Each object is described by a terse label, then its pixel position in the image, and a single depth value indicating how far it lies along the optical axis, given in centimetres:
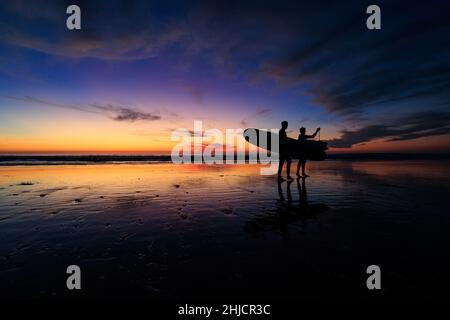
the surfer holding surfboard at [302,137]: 1481
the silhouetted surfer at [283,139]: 1405
